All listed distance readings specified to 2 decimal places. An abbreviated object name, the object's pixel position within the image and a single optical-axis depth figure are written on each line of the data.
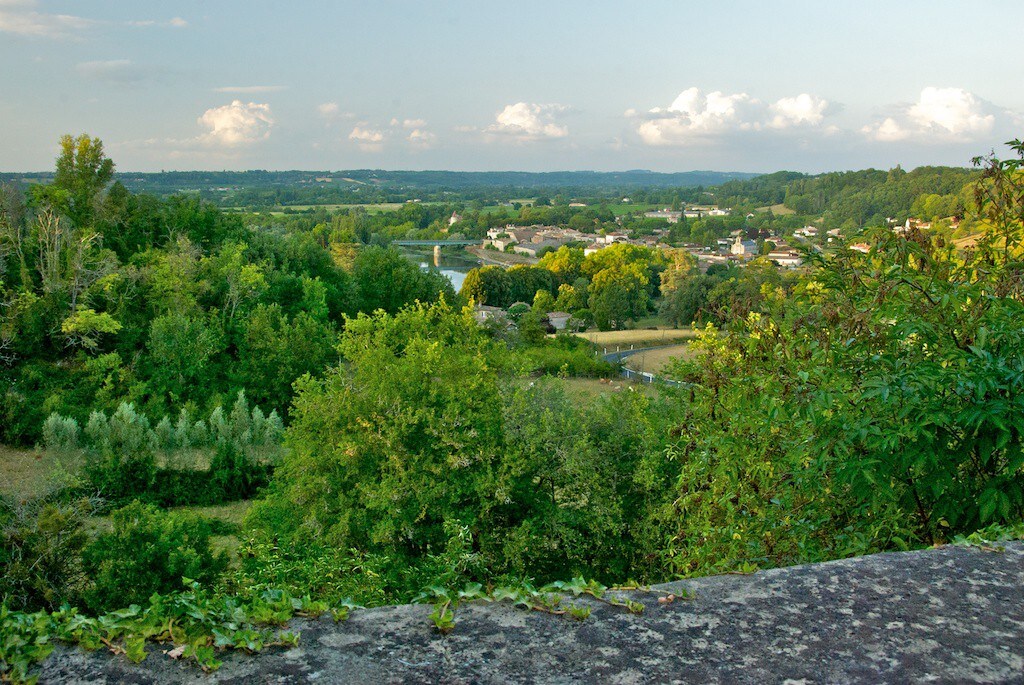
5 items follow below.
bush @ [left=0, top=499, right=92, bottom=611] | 12.23
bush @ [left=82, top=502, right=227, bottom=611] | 12.34
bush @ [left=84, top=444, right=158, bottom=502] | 23.63
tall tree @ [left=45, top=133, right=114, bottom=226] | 38.59
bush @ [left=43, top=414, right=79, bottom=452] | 25.86
